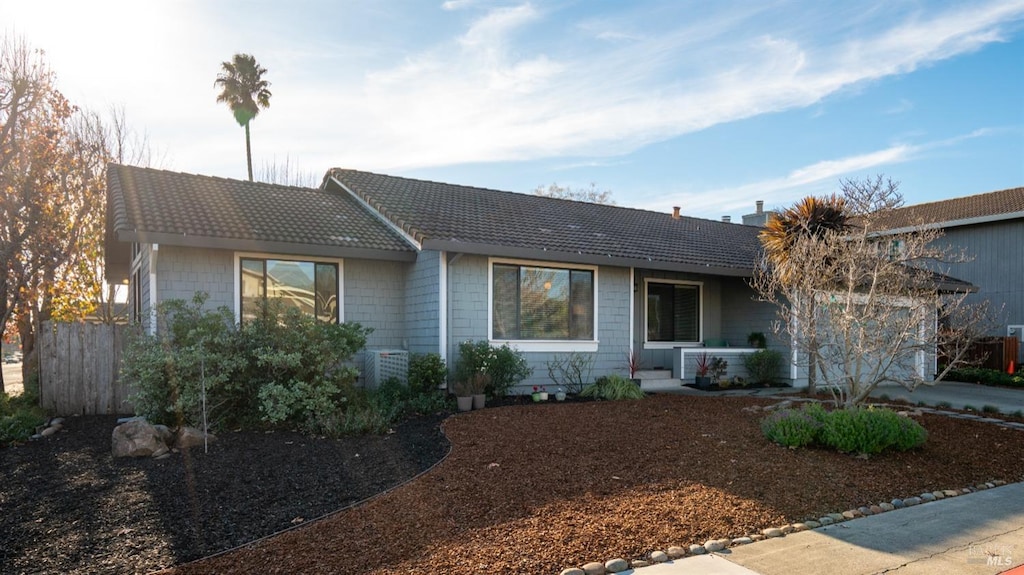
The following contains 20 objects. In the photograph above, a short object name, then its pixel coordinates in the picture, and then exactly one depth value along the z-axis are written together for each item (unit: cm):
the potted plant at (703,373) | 1375
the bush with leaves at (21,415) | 820
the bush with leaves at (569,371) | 1230
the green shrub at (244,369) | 820
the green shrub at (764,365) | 1422
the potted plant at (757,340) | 1467
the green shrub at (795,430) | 721
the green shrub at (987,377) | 1616
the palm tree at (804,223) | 1212
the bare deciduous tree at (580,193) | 3656
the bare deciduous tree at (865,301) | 817
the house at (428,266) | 1090
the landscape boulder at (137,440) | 711
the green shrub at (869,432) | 701
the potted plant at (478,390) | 1032
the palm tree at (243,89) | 2675
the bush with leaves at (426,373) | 1055
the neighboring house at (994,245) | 1916
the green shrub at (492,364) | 1087
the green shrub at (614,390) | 1159
